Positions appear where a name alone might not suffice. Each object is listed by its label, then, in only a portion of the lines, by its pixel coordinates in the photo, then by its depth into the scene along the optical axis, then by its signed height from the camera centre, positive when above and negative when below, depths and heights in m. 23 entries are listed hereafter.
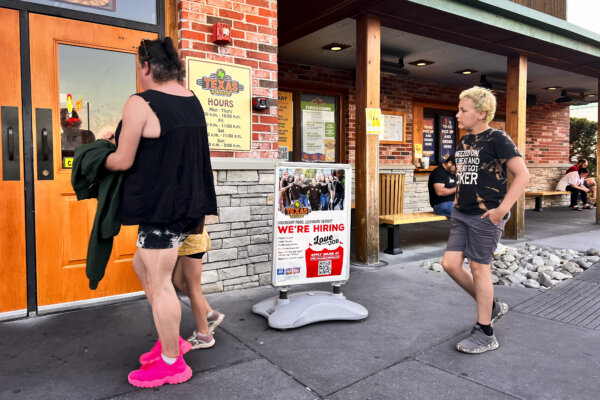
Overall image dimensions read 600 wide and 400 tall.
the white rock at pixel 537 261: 5.27 -0.98
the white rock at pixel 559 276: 4.71 -1.03
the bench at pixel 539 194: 11.52 -0.42
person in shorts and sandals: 2.68 -0.62
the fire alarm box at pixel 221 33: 3.86 +1.27
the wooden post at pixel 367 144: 5.18 +0.41
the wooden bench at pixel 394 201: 6.31 -0.32
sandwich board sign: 3.38 -0.48
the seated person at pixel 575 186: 12.26 -0.21
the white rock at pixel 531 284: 4.37 -1.03
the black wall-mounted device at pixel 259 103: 4.14 +0.71
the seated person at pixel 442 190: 5.80 -0.14
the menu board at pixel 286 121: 7.68 +1.01
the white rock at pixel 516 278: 4.57 -1.02
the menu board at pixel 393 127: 9.05 +1.05
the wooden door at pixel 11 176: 3.27 +0.03
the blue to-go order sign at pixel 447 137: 10.06 +0.95
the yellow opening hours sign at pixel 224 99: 3.85 +0.72
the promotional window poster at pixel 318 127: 7.99 +0.94
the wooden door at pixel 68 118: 3.42 +0.49
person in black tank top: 2.23 +0.00
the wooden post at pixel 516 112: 6.80 +1.01
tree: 14.73 +1.26
